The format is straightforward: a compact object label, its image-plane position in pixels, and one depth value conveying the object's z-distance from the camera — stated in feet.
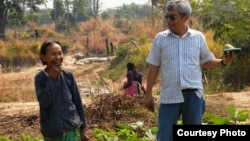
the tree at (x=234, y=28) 35.35
